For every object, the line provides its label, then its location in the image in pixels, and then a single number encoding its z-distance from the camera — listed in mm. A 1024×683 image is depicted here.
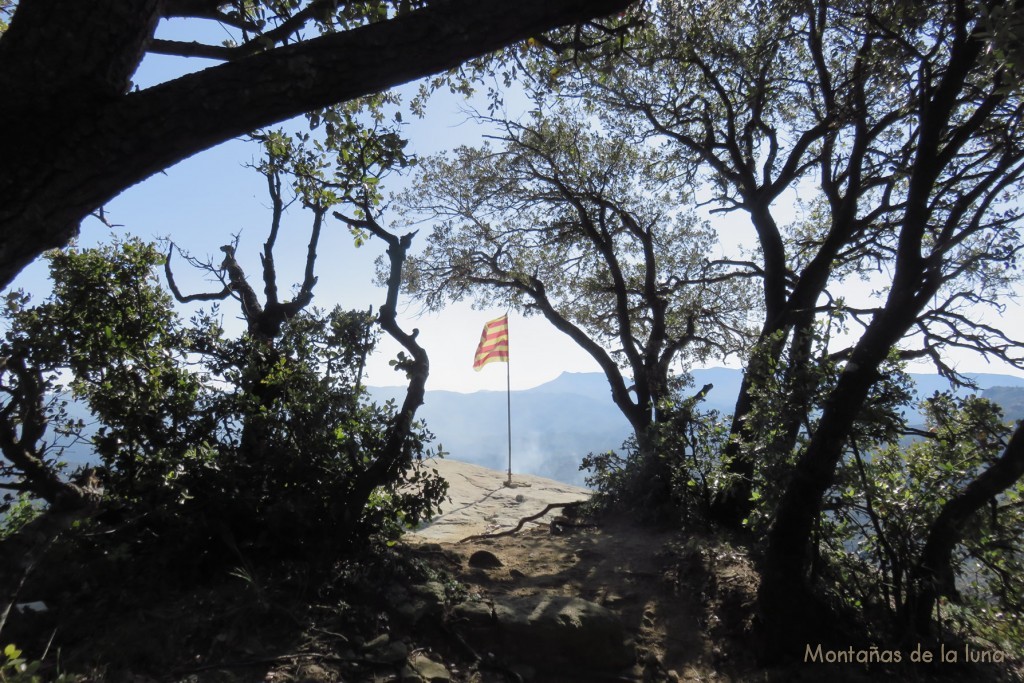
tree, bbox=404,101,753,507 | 11125
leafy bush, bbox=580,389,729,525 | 7375
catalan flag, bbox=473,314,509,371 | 17609
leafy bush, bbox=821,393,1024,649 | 4484
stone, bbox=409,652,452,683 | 3811
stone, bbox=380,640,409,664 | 3840
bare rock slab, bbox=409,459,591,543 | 8828
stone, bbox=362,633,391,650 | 3893
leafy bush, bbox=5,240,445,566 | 4383
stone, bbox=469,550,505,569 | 6113
